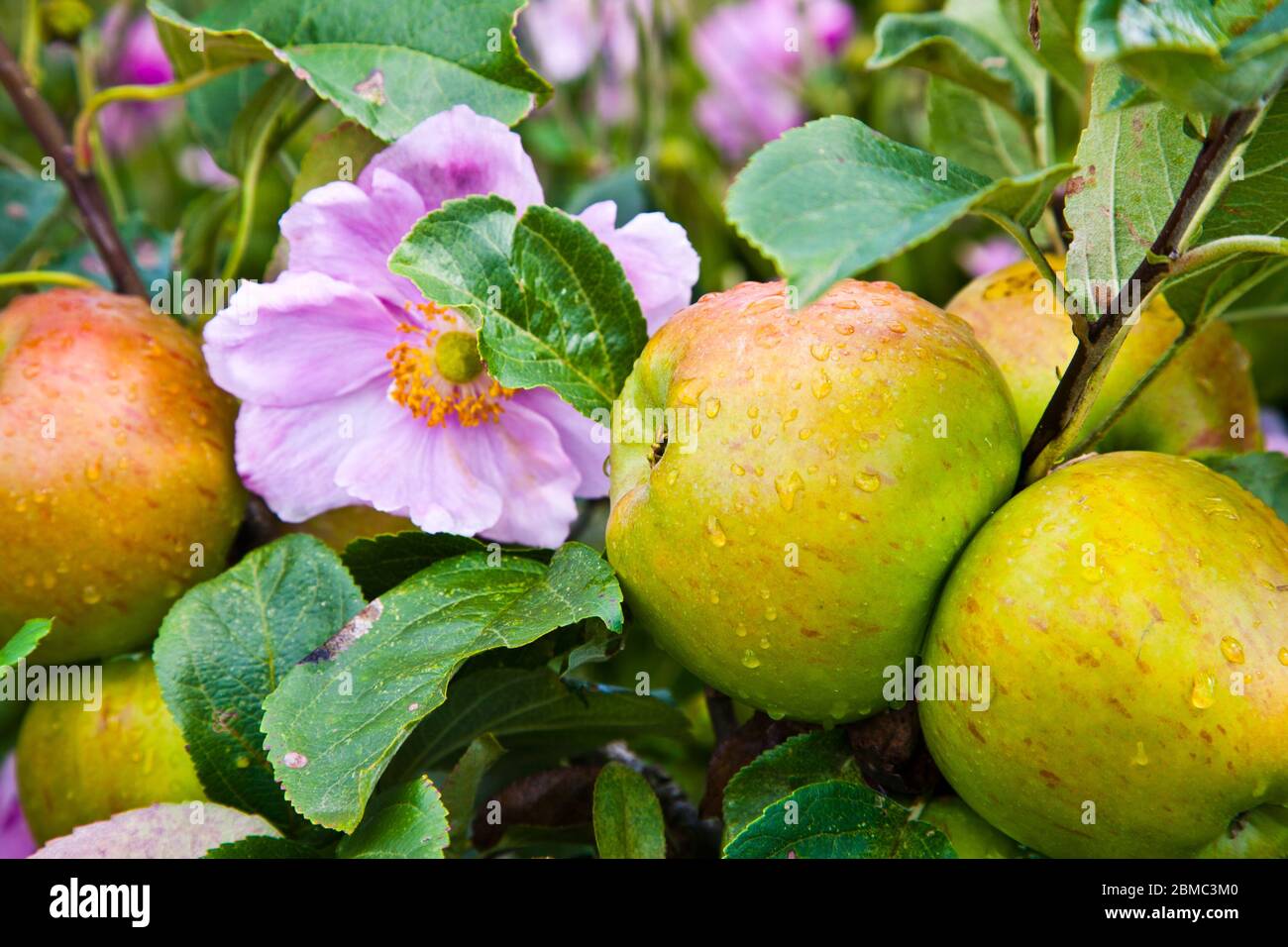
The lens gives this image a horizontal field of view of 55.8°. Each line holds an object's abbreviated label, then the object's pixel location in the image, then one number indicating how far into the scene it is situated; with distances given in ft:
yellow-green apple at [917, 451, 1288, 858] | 1.49
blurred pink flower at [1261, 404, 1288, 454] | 3.70
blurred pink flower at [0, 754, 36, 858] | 2.71
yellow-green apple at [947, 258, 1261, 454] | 2.03
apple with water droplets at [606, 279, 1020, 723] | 1.62
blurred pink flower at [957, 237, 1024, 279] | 3.76
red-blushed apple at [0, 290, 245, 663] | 2.08
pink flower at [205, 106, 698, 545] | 2.08
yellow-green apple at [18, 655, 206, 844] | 2.19
